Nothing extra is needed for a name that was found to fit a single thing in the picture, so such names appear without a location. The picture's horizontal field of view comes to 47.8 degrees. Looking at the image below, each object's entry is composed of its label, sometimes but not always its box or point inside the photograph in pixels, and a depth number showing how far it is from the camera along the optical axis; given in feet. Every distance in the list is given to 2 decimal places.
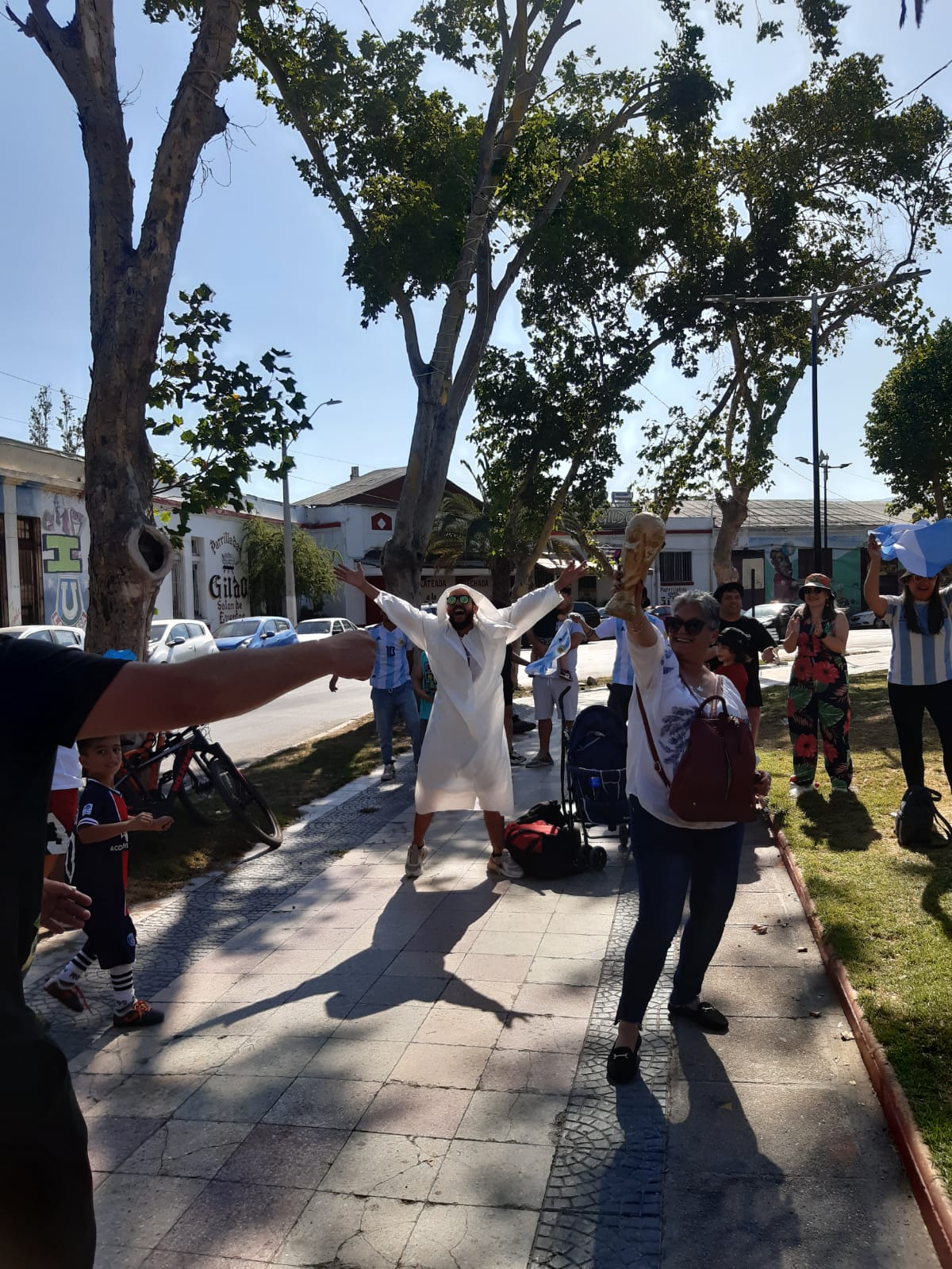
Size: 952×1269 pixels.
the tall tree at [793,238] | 67.82
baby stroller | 23.00
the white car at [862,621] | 153.17
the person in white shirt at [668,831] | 12.91
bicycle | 24.44
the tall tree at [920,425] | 84.33
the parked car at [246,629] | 82.64
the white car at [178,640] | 67.36
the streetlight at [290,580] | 115.85
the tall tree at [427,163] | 44.50
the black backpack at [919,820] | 21.58
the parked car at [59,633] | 55.42
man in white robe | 22.13
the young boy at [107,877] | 15.10
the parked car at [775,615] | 123.13
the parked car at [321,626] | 102.37
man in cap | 25.89
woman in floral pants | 26.11
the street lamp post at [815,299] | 66.28
